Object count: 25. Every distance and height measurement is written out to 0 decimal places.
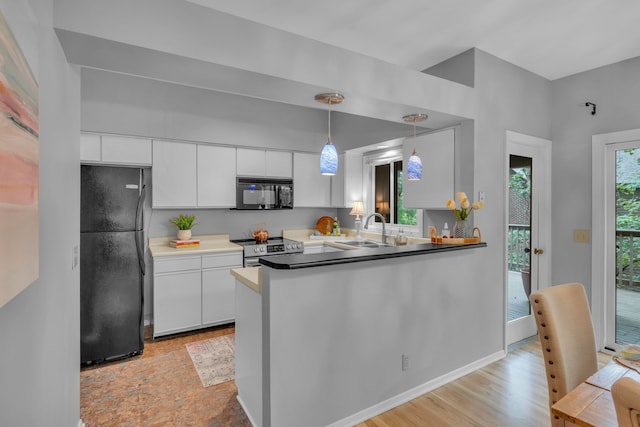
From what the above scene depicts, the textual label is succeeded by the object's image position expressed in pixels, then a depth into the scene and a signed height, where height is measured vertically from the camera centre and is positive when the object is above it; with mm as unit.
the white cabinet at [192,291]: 3420 -866
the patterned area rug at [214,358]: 2711 -1347
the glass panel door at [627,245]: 3078 -322
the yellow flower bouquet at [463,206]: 2713 +43
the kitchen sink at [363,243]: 4189 -413
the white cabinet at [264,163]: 4141 +628
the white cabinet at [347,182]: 4727 +425
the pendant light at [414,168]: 2635 +346
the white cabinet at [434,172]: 3089 +376
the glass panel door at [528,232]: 3529 -226
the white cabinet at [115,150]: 3305 +643
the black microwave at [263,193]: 4094 +237
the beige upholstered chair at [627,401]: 701 -412
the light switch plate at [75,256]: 1808 -254
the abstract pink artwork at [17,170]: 735 +107
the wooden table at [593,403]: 1020 -642
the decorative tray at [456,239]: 2785 -238
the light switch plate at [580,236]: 3338 -253
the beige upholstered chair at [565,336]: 1459 -588
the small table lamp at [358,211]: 4645 +6
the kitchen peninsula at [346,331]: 1886 -794
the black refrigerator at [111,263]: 2826 -453
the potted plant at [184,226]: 3832 -166
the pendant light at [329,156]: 2156 +363
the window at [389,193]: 4094 +247
